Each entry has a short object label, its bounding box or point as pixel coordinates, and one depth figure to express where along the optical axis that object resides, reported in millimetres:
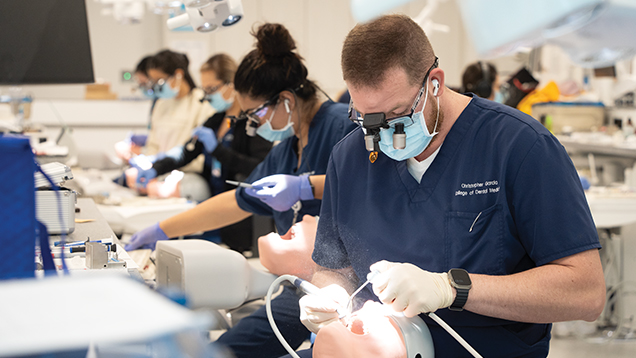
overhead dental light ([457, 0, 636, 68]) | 1422
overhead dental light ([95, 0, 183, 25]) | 4988
